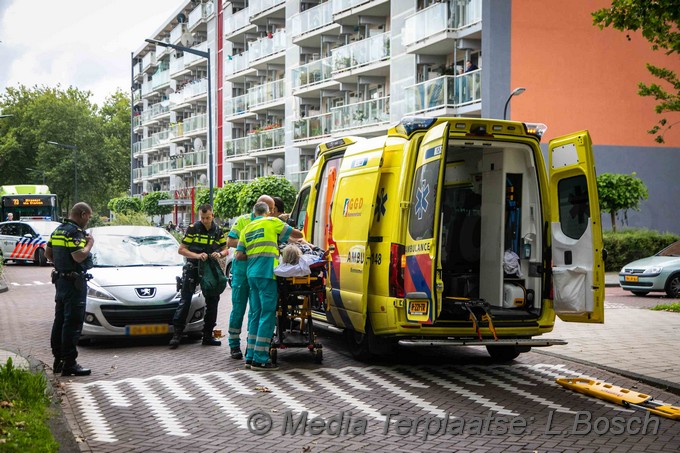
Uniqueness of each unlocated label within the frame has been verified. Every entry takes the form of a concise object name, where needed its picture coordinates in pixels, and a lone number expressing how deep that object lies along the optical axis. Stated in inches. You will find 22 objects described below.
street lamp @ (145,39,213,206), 1217.7
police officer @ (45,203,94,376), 359.6
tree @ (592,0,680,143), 432.5
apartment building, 1167.4
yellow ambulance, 350.6
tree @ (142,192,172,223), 2599.4
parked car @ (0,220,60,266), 1256.2
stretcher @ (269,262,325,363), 390.0
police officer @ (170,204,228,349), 444.8
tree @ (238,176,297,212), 1418.6
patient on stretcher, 382.3
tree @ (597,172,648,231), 1074.1
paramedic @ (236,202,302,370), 375.9
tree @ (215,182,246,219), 1594.5
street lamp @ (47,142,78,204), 2635.3
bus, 1726.1
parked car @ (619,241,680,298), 803.4
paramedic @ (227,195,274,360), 408.2
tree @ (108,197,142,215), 2755.9
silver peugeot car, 438.3
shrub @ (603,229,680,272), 1054.4
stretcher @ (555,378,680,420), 291.6
